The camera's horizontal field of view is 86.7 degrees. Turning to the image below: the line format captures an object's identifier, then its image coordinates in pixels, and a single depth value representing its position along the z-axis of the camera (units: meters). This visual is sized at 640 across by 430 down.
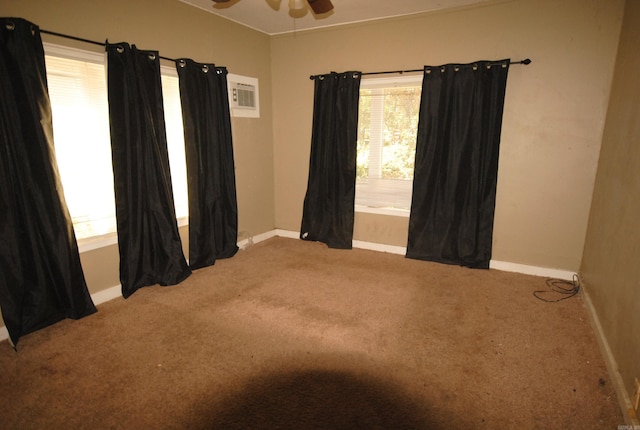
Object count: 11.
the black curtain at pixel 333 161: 3.89
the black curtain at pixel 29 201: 2.11
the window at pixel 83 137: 2.47
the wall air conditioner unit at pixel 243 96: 3.83
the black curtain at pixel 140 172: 2.66
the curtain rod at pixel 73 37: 2.30
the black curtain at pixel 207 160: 3.27
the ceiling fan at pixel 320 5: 2.30
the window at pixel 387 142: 3.73
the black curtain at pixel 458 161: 3.27
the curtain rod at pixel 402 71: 3.09
